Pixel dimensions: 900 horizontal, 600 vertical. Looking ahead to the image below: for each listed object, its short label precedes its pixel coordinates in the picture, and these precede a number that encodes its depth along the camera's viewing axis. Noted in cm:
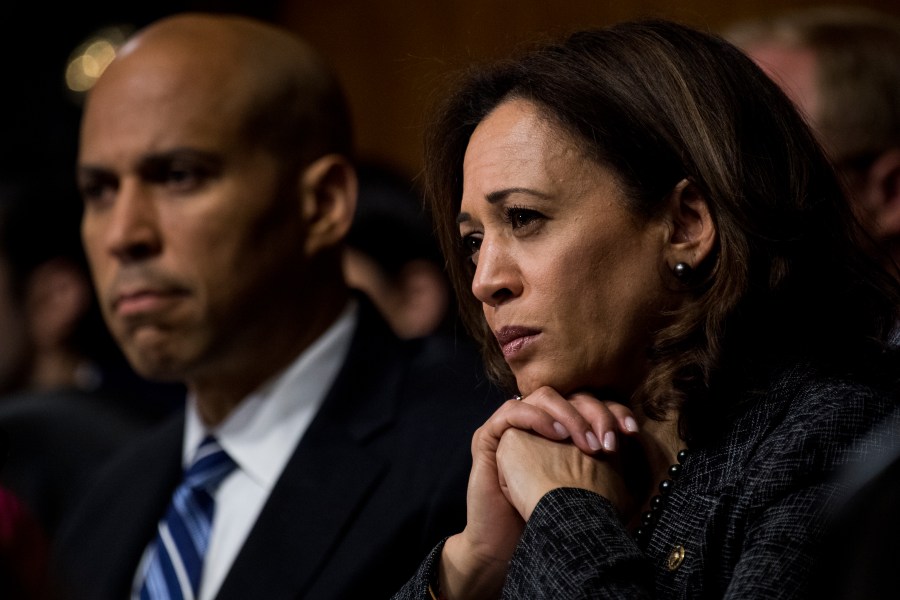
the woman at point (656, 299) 394
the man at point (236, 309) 561
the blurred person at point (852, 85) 611
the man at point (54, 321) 823
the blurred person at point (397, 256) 871
